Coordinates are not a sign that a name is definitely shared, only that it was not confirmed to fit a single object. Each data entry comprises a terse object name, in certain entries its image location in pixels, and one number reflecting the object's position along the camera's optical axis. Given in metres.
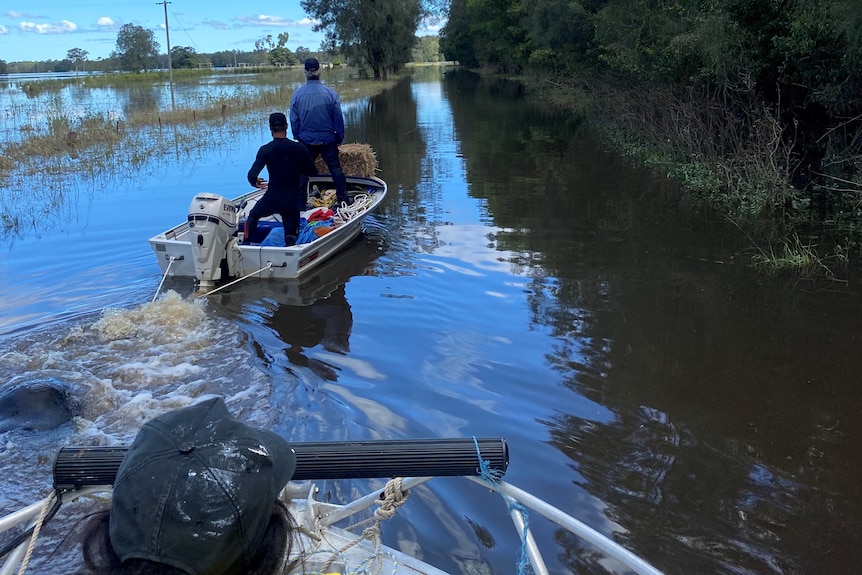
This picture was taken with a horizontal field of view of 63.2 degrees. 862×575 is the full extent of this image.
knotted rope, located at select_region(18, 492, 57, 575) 1.84
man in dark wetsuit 8.32
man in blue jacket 9.87
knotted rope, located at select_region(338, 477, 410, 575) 2.26
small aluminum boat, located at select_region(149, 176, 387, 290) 7.73
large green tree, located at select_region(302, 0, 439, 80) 54.78
